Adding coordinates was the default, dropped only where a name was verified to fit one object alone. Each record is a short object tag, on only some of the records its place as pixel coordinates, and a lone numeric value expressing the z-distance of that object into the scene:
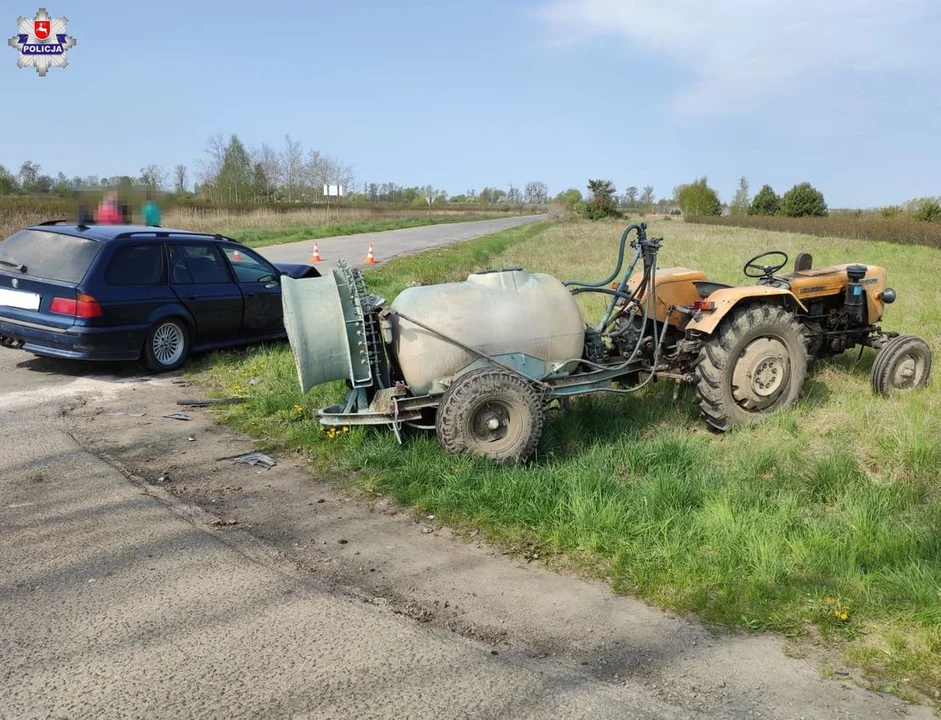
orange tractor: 5.14
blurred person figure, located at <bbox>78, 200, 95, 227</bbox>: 10.65
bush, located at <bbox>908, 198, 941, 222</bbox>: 44.22
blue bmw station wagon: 7.46
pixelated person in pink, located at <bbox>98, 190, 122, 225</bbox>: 11.47
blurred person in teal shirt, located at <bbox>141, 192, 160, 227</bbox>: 12.23
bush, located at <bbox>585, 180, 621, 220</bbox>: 72.81
